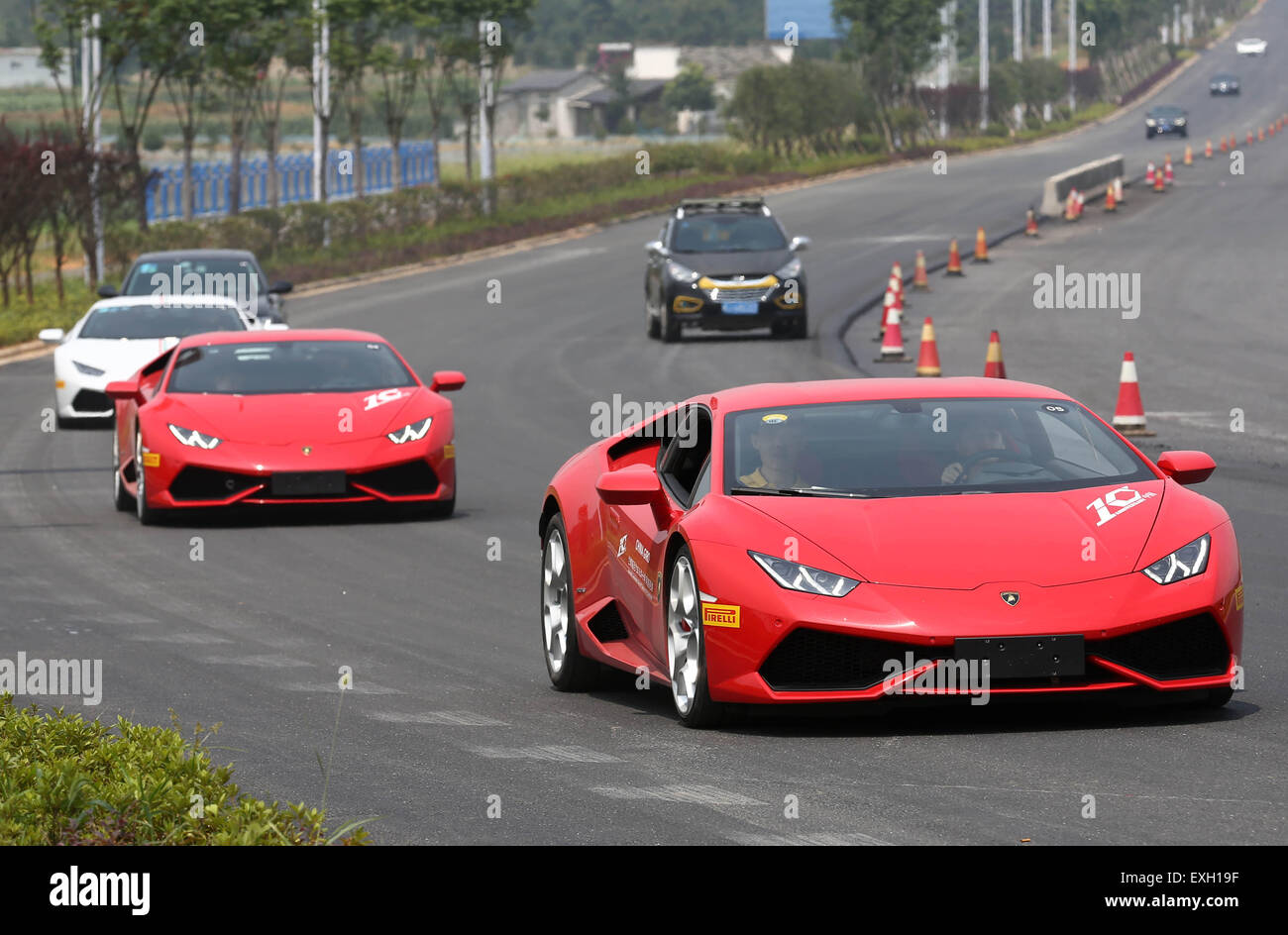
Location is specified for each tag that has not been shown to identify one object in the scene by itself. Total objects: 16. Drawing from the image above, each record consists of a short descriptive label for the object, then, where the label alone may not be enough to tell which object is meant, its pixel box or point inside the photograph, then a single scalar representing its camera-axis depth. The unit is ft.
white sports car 81.05
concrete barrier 189.47
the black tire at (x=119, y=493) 58.13
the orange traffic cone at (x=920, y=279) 132.36
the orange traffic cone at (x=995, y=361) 76.07
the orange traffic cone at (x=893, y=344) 96.94
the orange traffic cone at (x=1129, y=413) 68.69
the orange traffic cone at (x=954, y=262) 141.28
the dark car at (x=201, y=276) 98.48
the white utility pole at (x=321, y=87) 181.98
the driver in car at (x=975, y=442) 29.81
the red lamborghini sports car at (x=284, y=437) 54.29
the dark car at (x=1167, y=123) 320.29
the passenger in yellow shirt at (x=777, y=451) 29.73
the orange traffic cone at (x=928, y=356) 86.12
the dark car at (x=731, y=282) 108.17
